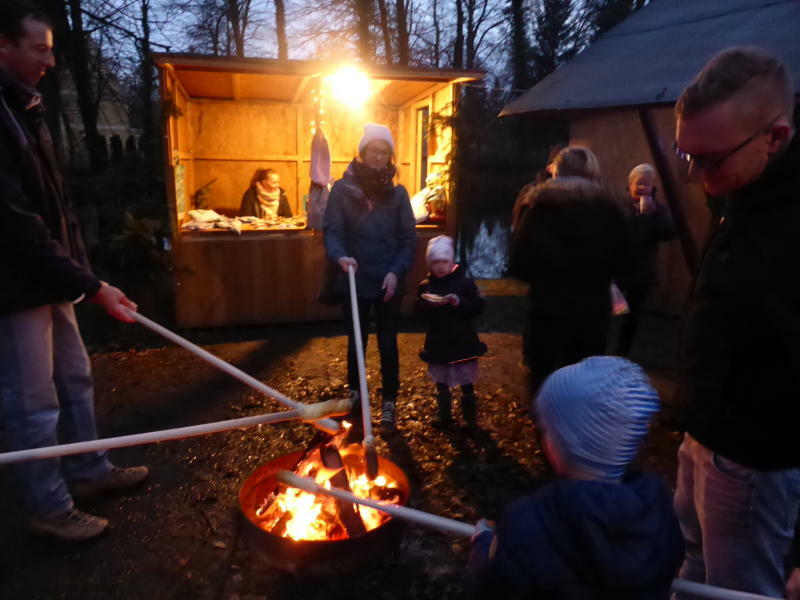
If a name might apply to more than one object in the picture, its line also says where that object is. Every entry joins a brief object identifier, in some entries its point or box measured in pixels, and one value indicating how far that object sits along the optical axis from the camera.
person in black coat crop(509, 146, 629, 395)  3.28
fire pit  2.99
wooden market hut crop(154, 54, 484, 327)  7.50
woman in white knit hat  4.50
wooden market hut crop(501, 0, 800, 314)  3.79
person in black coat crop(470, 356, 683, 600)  1.47
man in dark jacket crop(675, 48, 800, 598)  1.68
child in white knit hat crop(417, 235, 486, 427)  4.66
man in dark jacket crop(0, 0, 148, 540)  2.92
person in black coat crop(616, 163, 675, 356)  5.32
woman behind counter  10.43
